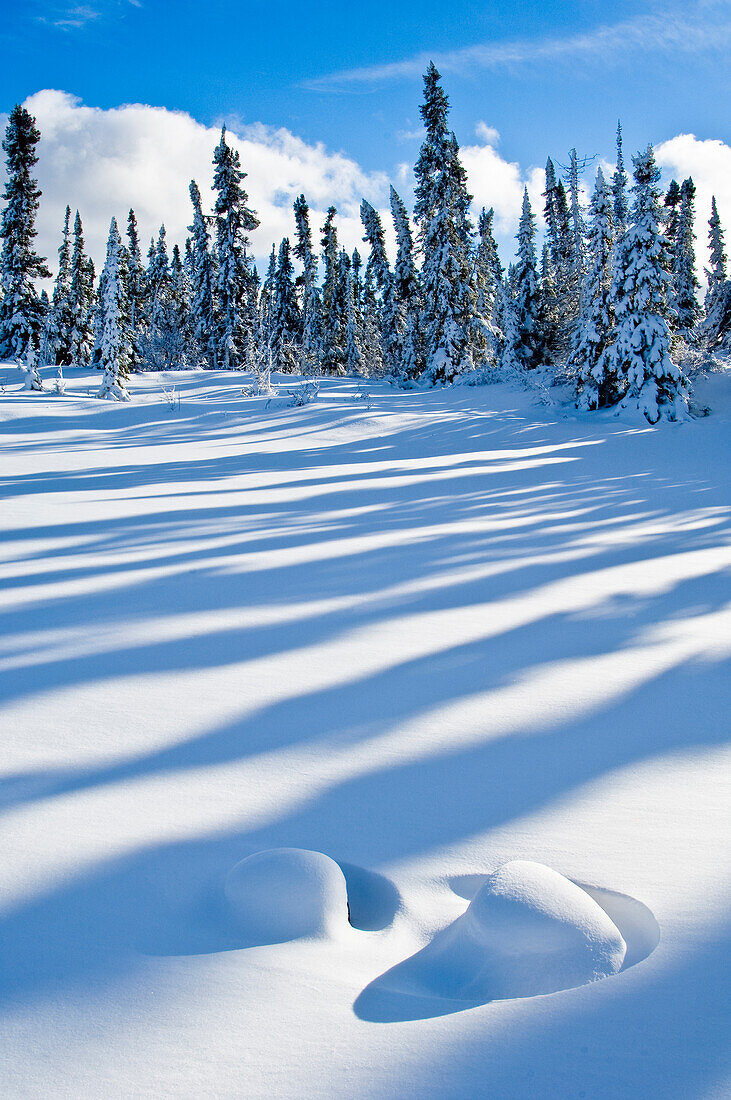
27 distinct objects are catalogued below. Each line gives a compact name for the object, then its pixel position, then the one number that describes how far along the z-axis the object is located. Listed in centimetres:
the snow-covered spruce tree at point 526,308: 2886
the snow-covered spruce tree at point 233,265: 2930
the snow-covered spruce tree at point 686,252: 3459
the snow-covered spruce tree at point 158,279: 4541
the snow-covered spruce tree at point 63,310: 3562
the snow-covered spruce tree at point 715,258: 3659
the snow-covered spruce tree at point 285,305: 3884
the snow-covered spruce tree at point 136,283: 3969
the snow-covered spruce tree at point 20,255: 2673
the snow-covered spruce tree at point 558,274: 2945
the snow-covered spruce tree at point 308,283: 3984
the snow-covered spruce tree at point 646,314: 1408
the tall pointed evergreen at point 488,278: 2525
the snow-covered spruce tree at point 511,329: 2958
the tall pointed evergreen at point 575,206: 3293
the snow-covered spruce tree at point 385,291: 3700
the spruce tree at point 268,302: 4028
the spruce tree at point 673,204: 3462
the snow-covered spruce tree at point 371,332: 4767
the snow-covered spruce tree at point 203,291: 3328
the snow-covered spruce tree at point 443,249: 2172
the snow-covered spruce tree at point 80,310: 3759
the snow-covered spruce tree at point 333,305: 4081
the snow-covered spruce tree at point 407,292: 3303
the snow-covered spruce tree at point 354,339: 4047
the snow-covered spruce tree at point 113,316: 1702
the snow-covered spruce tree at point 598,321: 1526
